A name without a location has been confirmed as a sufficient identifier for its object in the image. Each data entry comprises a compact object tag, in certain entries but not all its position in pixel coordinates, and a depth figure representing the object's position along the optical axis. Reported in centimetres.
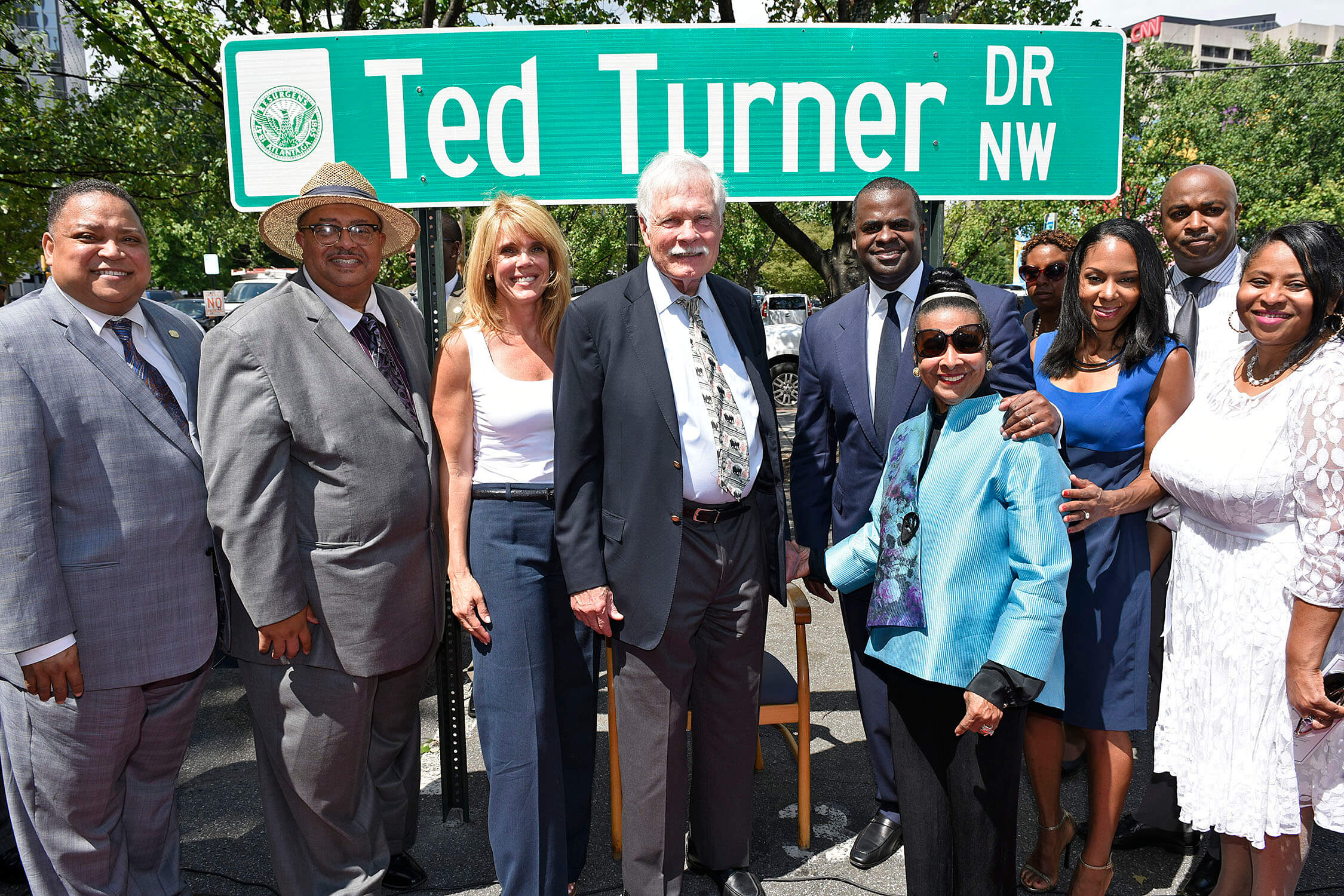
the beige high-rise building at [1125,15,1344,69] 10012
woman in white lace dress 204
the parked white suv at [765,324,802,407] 1412
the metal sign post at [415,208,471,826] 304
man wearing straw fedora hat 225
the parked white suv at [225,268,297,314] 2591
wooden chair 294
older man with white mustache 237
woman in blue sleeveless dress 247
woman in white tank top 247
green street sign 296
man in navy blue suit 258
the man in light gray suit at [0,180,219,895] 214
